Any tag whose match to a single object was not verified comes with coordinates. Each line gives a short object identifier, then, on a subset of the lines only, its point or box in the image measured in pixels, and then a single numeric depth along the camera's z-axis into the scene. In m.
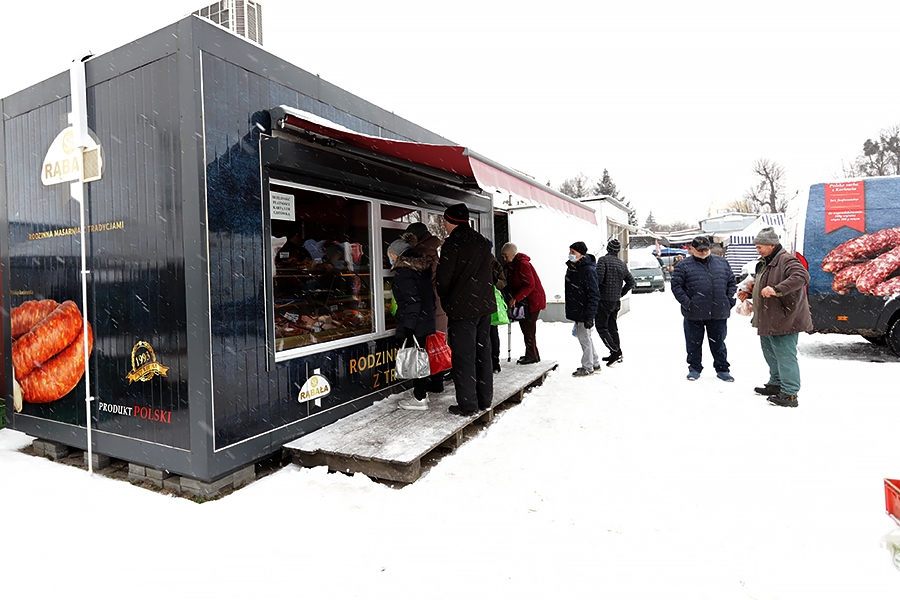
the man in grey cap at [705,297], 6.26
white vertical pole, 3.94
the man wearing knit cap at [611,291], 7.18
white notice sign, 4.01
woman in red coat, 7.00
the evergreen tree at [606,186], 52.06
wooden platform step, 3.56
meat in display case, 4.22
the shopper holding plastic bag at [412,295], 4.51
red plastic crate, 2.09
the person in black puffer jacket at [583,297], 6.69
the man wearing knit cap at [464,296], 4.42
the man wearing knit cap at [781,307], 5.21
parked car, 22.20
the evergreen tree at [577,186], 57.11
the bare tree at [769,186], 50.28
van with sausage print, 7.12
